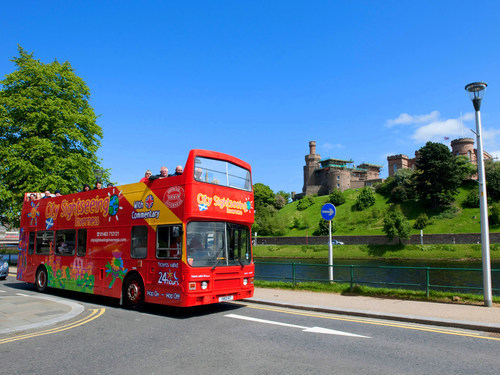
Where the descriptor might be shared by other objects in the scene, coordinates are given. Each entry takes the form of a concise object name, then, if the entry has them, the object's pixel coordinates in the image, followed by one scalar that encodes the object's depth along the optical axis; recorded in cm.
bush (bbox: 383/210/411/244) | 6053
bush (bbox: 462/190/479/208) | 7199
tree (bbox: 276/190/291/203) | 13350
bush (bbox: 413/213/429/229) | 6806
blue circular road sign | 1566
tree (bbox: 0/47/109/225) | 2544
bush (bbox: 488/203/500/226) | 6018
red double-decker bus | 1002
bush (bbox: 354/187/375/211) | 8906
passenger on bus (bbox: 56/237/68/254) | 1464
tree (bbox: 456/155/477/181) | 7714
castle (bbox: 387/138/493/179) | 10850
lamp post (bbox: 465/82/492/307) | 1096
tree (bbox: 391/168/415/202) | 8369
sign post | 1565
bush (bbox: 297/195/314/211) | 10344
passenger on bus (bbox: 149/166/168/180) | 1116
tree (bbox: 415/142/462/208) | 7525
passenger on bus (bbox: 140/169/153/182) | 1224
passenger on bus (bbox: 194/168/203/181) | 1024
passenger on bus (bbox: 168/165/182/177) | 1095
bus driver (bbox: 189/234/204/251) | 996
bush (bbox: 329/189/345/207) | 9738
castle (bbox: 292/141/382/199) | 12031
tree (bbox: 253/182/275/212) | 11535
